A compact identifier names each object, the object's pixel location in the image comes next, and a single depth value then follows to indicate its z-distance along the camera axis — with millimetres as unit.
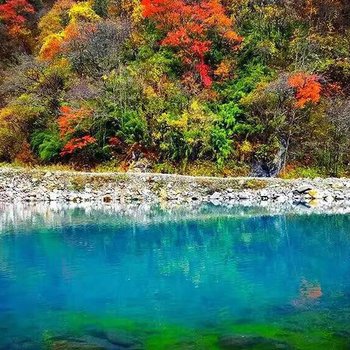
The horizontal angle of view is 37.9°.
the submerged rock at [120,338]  7617
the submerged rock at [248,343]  7562
